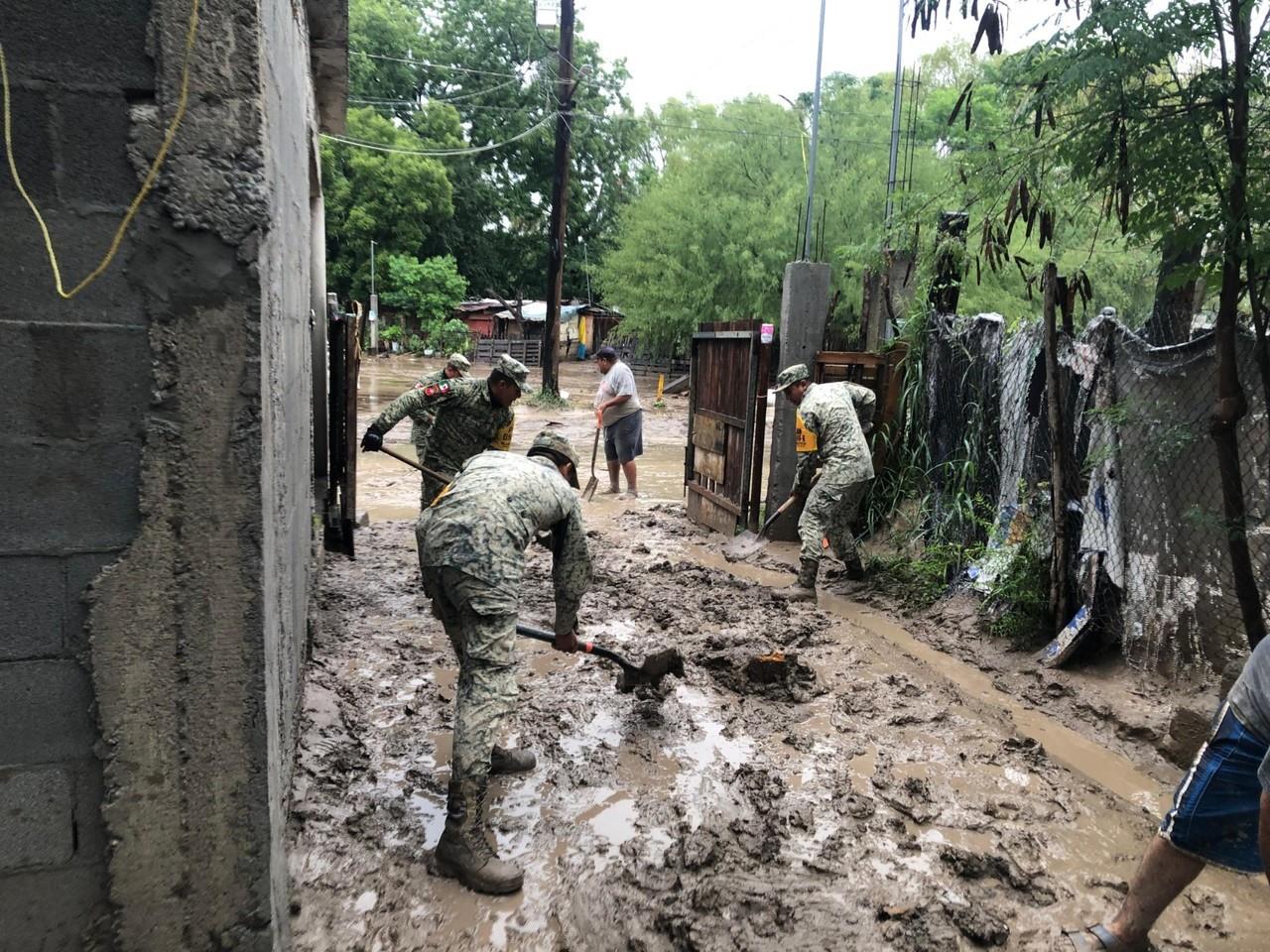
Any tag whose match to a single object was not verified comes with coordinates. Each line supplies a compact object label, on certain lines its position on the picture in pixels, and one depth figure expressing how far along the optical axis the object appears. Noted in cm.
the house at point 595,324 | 3806
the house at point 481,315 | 3966
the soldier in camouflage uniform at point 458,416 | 585
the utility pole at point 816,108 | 1351
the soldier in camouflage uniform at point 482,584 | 299
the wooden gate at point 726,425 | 762
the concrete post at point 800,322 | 750
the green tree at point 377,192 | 3016
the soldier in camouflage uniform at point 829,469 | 640
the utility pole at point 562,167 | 1823
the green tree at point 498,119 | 3459
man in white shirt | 966
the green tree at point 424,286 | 3130
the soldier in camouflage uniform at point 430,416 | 707
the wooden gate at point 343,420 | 579
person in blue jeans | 229
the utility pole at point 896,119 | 1528
